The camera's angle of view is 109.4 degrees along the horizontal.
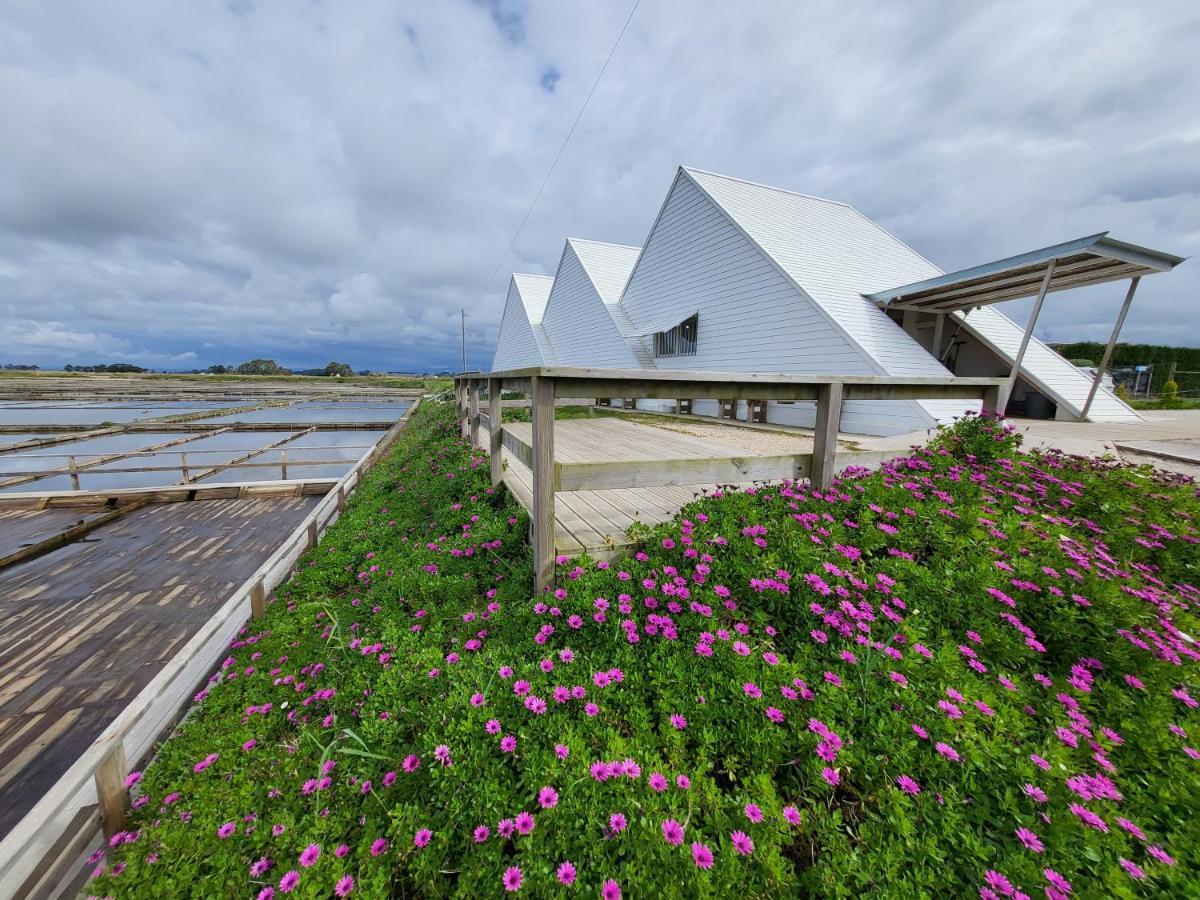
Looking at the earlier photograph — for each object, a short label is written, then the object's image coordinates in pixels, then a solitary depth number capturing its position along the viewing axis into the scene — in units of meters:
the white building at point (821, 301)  9.18
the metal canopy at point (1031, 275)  7.61
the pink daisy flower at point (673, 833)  1.31
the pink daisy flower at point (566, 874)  1.26
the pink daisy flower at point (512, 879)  1.27
